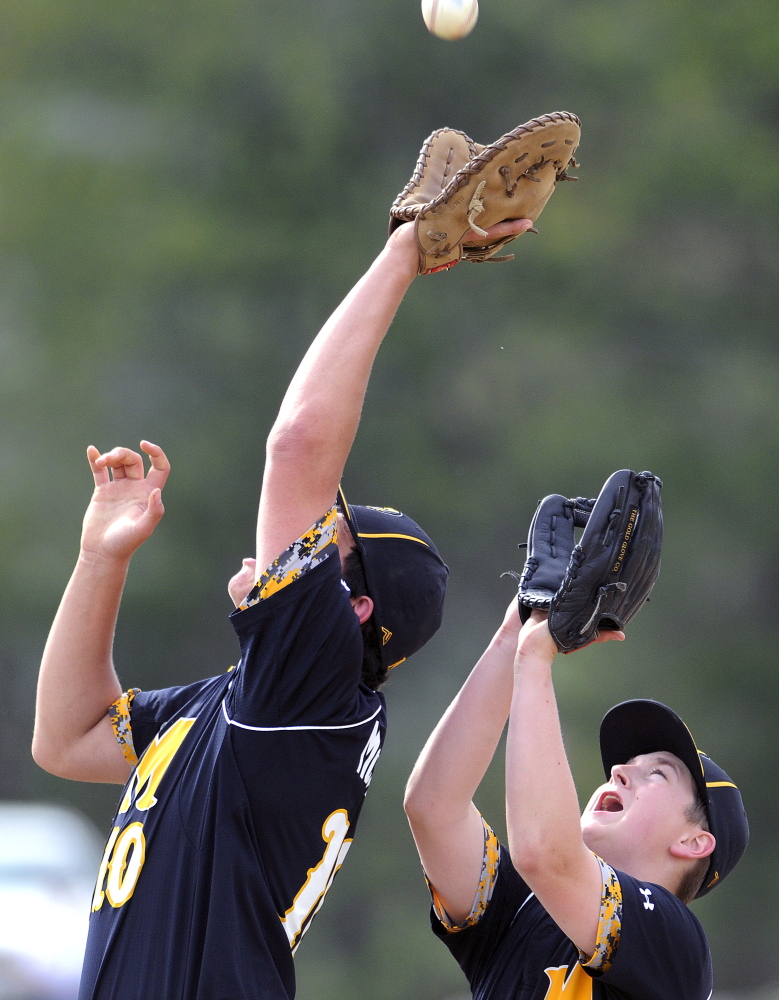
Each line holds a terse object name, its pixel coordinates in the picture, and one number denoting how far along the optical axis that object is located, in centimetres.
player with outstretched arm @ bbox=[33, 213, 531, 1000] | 1833
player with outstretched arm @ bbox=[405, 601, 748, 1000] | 1842
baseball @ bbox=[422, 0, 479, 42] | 1939
